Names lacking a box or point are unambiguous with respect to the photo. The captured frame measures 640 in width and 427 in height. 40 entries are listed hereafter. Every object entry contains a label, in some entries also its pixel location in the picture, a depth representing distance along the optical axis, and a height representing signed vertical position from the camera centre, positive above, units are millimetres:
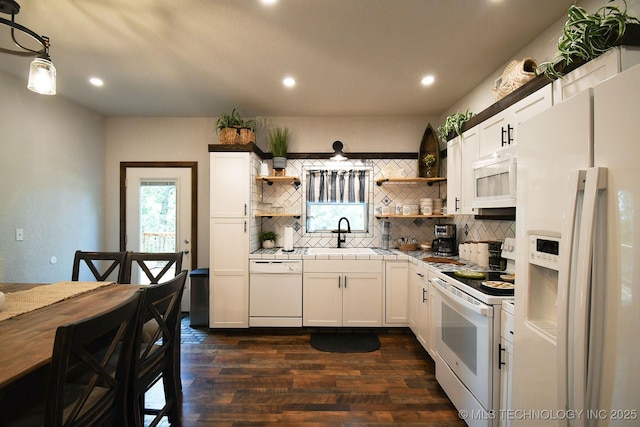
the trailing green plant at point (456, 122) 2543 +886
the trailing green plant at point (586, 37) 1129 +803
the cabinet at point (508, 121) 1565 +643
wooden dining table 961 -574
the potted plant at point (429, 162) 3518 +657
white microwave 1790 +242
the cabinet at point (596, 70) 1111 +658
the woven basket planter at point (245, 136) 3188 +896
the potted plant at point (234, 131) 3170 +941
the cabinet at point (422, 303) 2578 -927
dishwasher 3158 -990
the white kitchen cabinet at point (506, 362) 1437 -834
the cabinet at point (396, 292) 3146 -964
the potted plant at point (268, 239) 3516 -391
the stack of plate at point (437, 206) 3506 +71
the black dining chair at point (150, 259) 2213 -434
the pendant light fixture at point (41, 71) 1363 +757
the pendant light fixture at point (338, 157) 3203 +657
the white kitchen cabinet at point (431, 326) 2344 -1053
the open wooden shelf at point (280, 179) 3438 +415
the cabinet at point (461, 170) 2389 +408
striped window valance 3750 +347
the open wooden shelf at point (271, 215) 3391 -65
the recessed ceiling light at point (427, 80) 2672 +1354
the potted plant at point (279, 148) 3525 +834
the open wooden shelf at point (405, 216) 3452 -64
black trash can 3299 -1148
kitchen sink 3281 -531
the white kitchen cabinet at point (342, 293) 3146 -984
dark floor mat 2812 -1472
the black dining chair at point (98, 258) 2287 -435
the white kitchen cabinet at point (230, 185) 3164 +291
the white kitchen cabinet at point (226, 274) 3160 -772
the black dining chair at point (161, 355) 1331 -863
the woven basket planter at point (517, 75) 1806 +966
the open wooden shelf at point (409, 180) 3429 +412
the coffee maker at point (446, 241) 3157 -353
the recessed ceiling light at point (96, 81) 2740 +1337
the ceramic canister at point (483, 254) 2480 -400
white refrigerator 724 -139
